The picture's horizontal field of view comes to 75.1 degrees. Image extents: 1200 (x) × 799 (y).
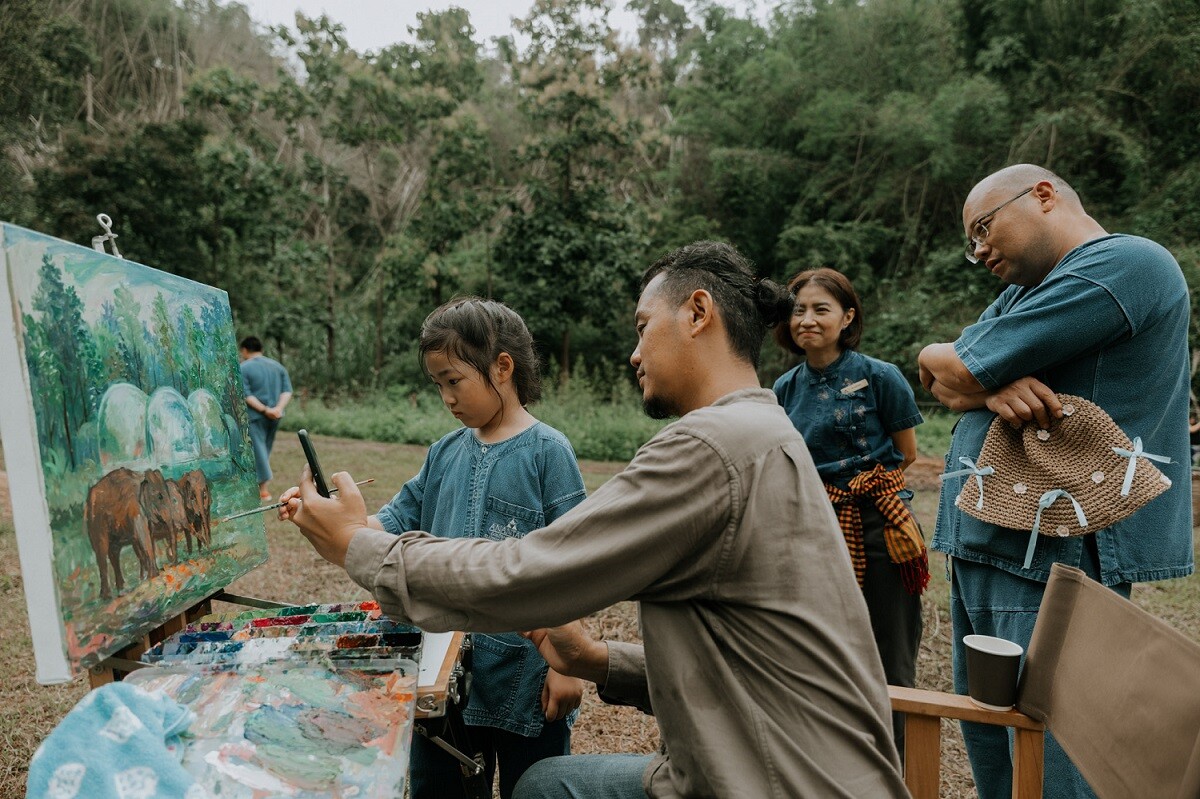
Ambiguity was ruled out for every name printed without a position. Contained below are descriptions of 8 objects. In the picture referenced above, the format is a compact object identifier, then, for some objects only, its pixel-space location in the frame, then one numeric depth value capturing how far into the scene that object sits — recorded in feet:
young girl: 6.53
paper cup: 5.32
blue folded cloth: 3.50
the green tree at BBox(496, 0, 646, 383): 44.60
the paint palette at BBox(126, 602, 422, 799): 4.09
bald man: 5.90
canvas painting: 4.26
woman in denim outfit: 9.56
